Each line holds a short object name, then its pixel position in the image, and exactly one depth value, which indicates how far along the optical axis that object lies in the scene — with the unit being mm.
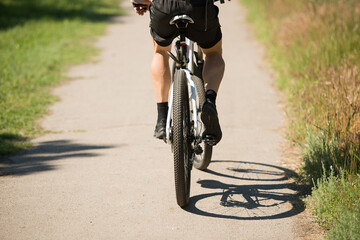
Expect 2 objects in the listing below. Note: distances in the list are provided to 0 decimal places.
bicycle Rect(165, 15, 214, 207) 7113
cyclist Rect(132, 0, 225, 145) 7203
